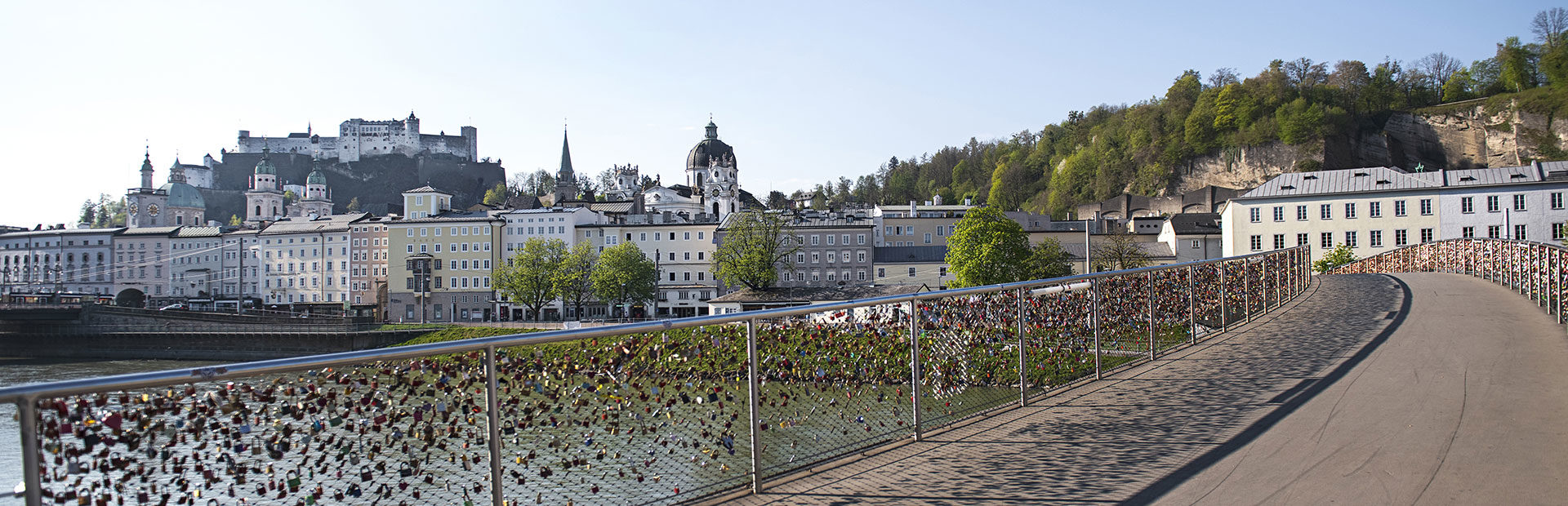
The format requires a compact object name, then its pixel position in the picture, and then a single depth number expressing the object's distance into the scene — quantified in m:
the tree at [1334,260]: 43.81
